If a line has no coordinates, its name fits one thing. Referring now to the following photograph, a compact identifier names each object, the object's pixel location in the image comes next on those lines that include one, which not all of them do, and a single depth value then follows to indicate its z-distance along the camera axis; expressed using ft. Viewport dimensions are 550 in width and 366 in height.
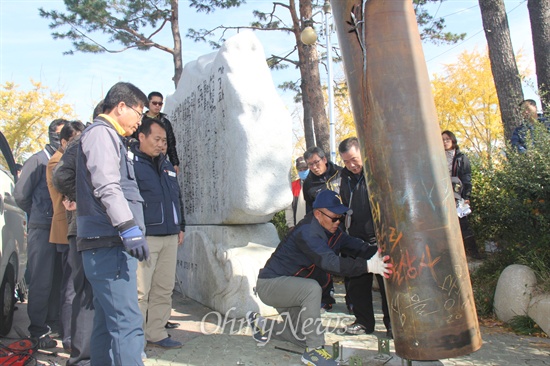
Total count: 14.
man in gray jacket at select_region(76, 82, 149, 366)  8.59
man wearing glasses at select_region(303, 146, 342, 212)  16.89
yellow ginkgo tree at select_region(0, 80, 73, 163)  70.33
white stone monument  15.47
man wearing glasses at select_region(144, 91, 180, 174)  18.49
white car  13.56
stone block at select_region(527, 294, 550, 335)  12.50
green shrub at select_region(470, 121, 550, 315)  13.73
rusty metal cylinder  8.69
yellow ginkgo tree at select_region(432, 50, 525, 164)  61.93
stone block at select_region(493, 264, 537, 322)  13.53
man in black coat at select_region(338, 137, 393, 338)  13.48
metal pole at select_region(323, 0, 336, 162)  43.10
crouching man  11.16
